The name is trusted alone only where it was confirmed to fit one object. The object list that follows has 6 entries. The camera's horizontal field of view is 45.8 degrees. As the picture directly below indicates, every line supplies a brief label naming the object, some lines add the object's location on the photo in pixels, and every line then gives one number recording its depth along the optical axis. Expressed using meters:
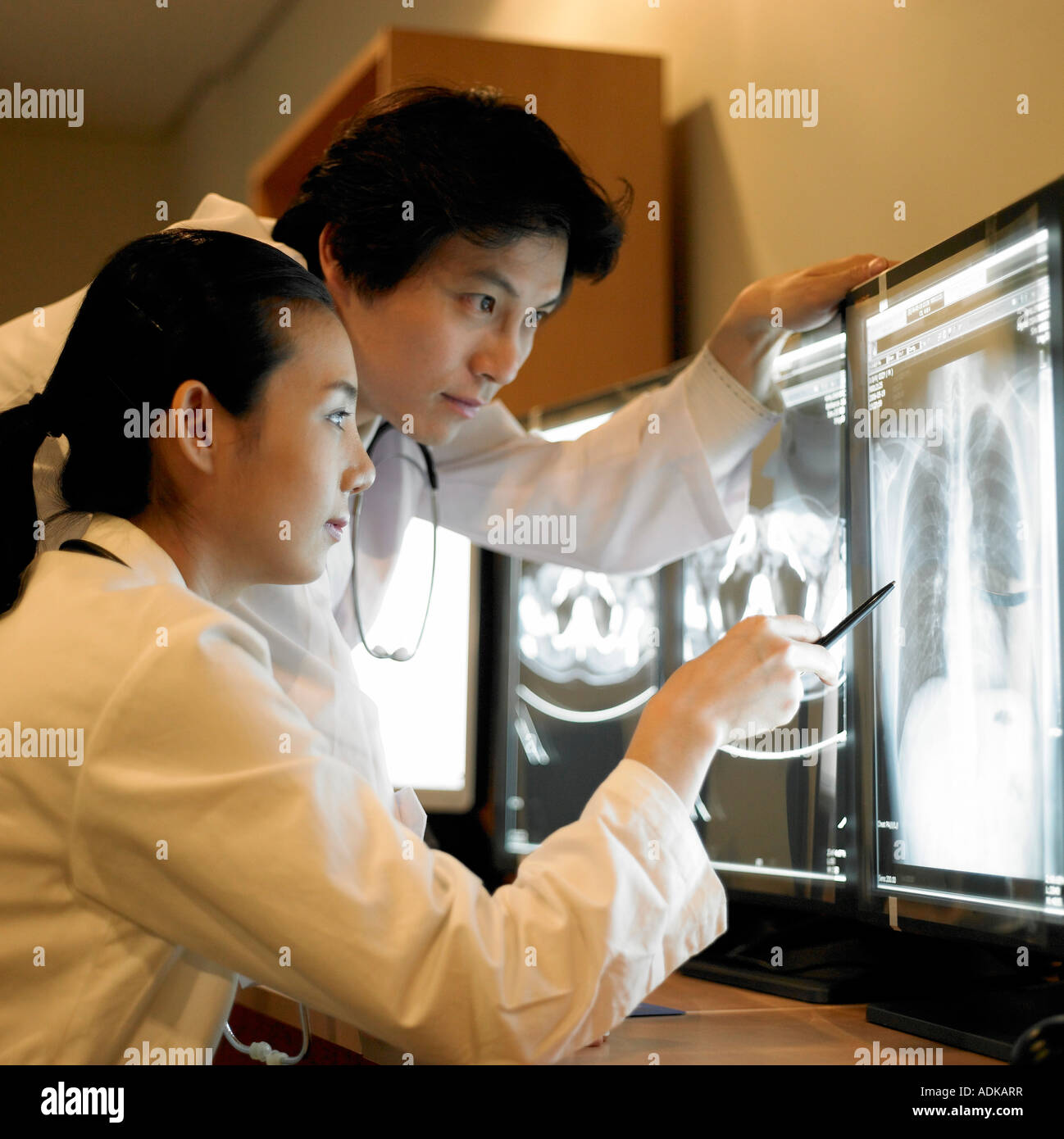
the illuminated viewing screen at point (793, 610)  1.12
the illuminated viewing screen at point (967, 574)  0.84
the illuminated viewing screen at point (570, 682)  1.47
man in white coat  1.17
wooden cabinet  1.73
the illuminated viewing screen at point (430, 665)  1.82
